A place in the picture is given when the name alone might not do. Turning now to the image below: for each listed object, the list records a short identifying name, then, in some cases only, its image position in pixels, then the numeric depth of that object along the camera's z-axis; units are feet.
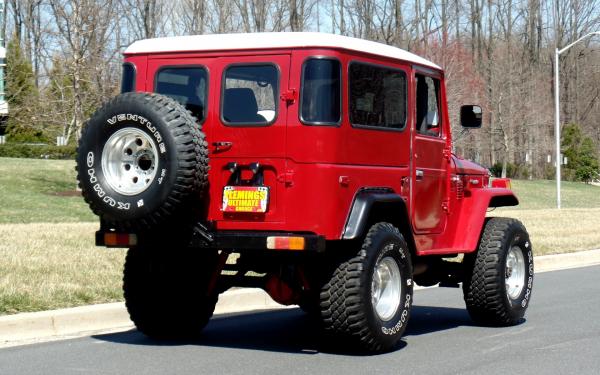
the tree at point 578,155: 246.88
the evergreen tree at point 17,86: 179.73
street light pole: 130.41
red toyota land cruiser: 27.96
